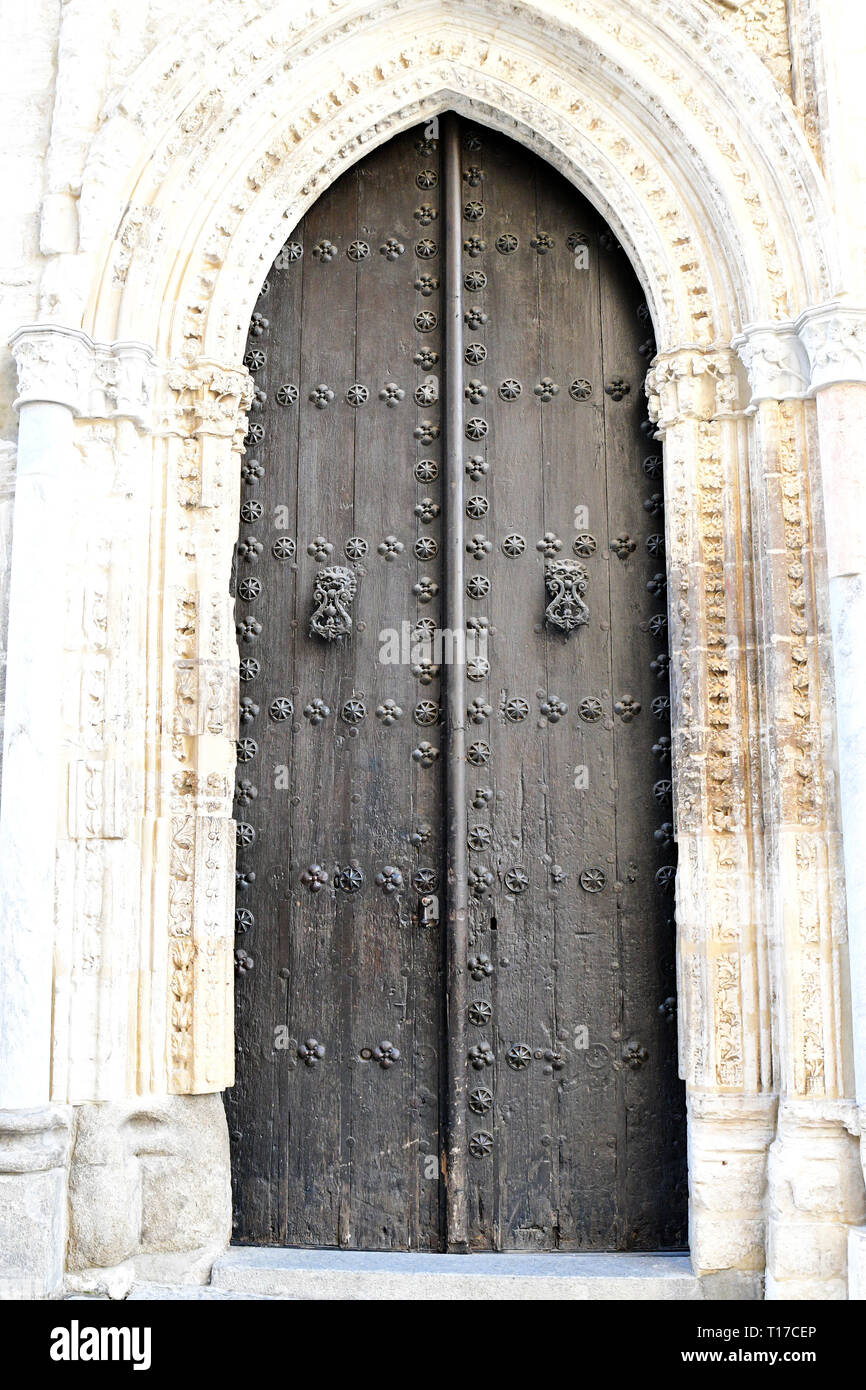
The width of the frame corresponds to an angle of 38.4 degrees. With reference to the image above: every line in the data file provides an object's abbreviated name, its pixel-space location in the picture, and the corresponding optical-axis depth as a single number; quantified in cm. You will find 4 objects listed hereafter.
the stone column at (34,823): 339
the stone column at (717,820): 354
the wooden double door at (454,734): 387
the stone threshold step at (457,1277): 357
